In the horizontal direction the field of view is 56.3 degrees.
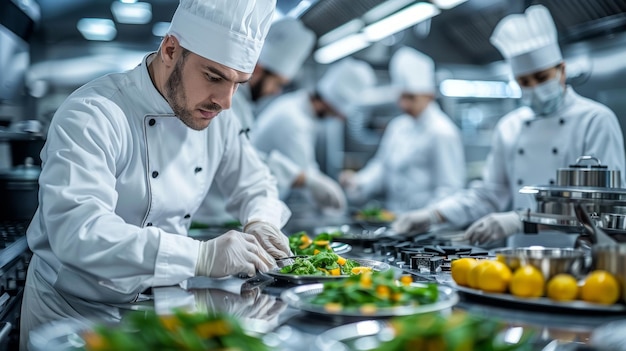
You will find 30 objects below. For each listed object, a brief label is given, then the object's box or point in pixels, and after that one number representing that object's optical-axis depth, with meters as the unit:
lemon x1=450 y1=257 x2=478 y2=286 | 1.57
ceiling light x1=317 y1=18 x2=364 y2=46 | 3.50
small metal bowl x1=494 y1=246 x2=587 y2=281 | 1.46
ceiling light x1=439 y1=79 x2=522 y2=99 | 5.51
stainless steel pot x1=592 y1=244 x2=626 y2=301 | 1.38
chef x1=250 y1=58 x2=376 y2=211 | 4.71
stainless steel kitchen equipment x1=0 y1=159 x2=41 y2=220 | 2.89
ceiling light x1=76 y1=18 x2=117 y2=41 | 4.09
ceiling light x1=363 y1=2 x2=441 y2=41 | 2.96
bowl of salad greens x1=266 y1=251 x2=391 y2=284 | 1.69
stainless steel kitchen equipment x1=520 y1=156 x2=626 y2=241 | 1.94
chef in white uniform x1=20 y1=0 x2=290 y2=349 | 1.58
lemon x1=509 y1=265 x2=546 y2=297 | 1.42
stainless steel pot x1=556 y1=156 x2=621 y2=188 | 2.07
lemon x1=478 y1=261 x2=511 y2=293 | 1.48
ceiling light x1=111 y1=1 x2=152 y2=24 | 3.62
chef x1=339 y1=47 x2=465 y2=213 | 4.82
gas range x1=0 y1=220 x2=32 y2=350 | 2.15
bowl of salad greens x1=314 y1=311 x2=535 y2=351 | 0.98
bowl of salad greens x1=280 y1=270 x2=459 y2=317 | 1.28
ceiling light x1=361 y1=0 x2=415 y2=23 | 2.97
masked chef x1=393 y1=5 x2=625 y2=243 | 2.71
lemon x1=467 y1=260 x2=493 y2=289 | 1.53
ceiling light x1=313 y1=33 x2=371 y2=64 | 4.18
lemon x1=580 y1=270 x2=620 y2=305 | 1.35
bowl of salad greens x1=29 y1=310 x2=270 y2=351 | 0.97
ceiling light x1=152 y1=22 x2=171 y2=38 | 4.18
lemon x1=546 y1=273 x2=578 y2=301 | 1.38
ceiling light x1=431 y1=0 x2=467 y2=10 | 2.72
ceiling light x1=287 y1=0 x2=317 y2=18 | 2.80
